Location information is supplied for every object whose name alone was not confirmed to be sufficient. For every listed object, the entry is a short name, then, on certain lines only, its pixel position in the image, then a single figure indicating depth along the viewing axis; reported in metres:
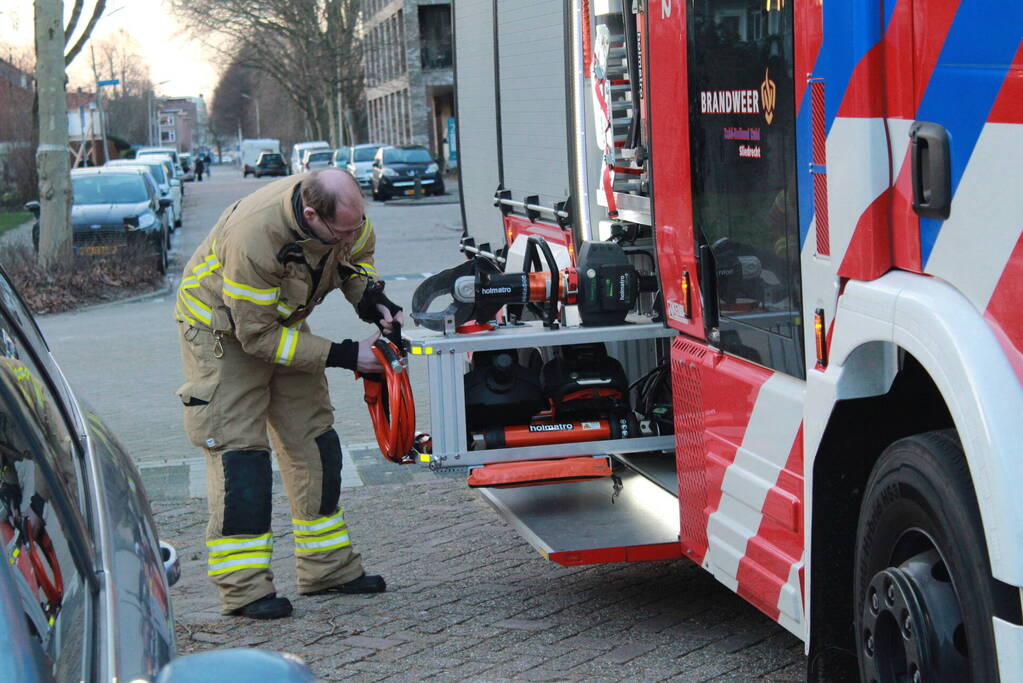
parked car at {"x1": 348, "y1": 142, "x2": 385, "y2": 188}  45.47
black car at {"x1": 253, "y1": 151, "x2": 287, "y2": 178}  75.69
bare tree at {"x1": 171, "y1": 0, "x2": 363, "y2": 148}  55.03
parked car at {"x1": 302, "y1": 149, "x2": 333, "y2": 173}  52.61
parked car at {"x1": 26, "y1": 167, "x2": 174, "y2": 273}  19.95
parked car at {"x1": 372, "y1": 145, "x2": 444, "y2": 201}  39.81
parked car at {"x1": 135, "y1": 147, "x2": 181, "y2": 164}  52.30
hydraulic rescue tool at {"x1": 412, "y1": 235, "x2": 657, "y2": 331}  5.00
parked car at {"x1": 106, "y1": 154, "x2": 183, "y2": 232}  30.59
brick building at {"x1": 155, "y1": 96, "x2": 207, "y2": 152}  159.75
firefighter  5.04
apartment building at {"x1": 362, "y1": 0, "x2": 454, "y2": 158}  60.34
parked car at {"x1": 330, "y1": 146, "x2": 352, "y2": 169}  49.17
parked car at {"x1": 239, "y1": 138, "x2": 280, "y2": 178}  86.50
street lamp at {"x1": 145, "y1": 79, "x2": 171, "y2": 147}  106.50
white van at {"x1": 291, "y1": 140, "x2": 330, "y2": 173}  60.10
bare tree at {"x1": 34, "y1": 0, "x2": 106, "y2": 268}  16.94
